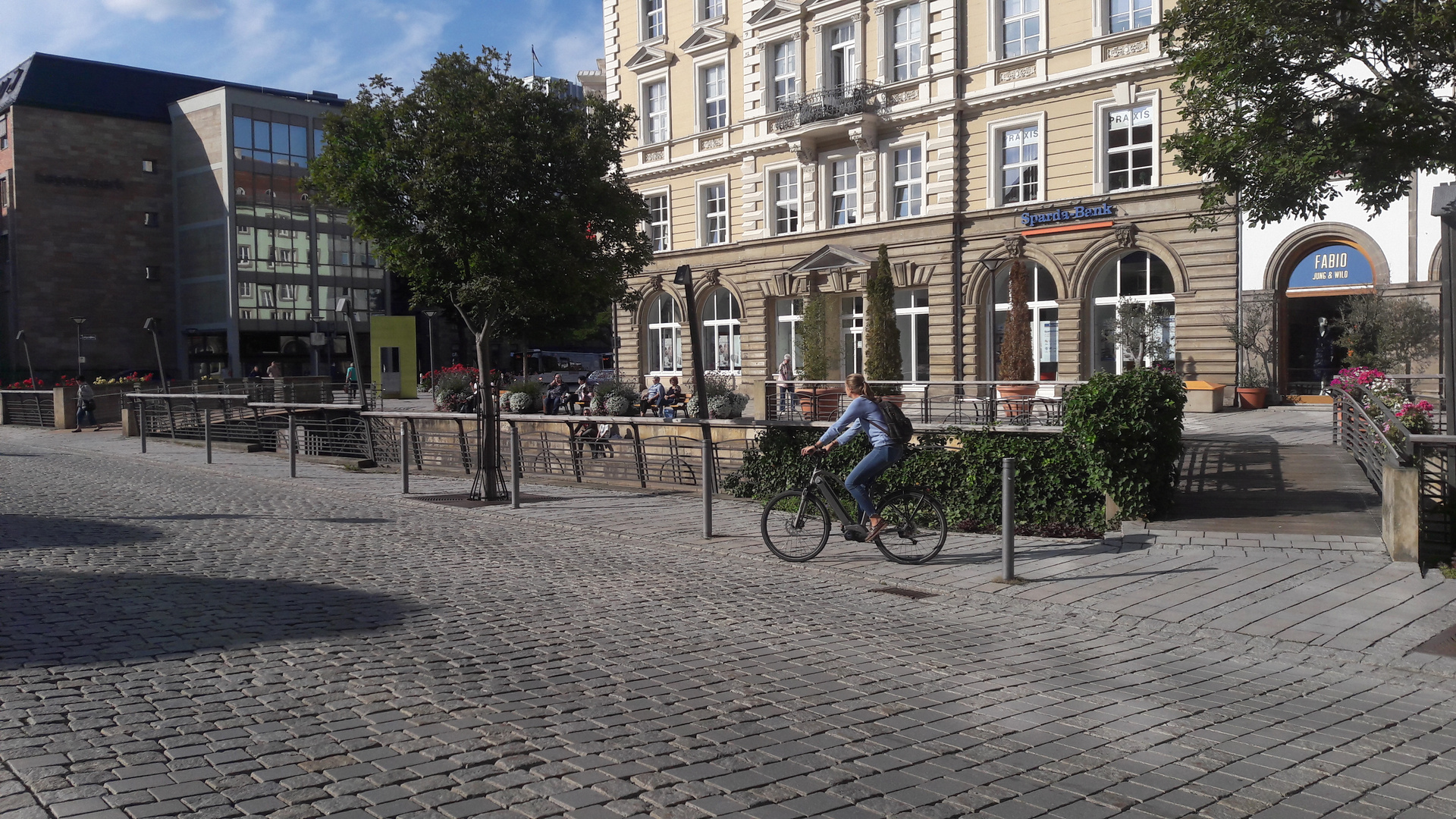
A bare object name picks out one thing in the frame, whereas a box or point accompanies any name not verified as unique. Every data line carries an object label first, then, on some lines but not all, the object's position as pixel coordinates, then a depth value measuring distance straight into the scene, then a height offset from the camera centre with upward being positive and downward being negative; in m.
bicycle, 9.73 -1.45
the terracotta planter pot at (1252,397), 26.17 -0.82
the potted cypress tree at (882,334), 27.61 +1.04
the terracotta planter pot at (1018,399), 18.95 -0.57
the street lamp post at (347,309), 30.14 +2.18
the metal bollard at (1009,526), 8.77 -1.33
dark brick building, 56.53 +9.15
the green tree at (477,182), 14.31 +2.82
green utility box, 39.44 +1.19
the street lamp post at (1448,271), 8.61 +0.80
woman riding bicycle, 9.74 -0.69
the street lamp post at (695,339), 12.58 +0.46
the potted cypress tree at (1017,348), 26.34 +0.54
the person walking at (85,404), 31.02 -0.47
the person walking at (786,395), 24.56 -0.50
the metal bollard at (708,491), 11.08 -1.23
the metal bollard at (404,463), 15.59 -1.22
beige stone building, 27.62 +6.15
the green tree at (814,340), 31.78 +1.03
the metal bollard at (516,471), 13.60 -1.20
